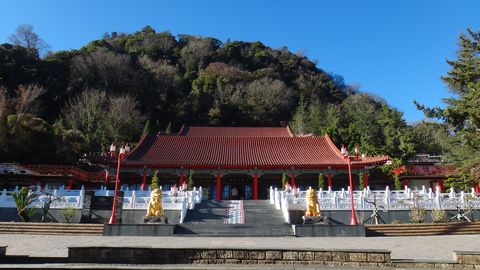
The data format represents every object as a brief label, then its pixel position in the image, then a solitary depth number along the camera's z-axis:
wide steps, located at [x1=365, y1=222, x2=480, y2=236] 13.61
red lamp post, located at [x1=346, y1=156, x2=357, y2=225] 14.34
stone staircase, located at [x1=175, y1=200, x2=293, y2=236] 13.63
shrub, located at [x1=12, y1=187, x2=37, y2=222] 15.66
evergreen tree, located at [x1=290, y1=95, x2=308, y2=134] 49.72
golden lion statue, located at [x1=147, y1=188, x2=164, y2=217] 14.11
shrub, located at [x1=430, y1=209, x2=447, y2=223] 15.17
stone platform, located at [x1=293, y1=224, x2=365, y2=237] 12.92
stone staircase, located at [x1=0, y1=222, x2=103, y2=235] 13.62
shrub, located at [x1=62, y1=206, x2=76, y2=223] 15.66
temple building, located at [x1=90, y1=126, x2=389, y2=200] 24.81
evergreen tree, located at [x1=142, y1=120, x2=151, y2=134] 42.21
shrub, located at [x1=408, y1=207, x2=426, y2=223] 15.22
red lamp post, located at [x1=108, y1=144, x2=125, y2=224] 14.39
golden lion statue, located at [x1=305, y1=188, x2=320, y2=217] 14.28
